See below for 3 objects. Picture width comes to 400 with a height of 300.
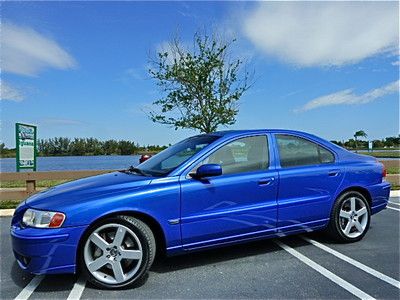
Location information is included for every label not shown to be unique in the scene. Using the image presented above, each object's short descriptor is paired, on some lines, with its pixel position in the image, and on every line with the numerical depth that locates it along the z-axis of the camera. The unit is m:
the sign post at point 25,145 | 10.88
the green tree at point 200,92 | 13.45
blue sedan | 3.30
